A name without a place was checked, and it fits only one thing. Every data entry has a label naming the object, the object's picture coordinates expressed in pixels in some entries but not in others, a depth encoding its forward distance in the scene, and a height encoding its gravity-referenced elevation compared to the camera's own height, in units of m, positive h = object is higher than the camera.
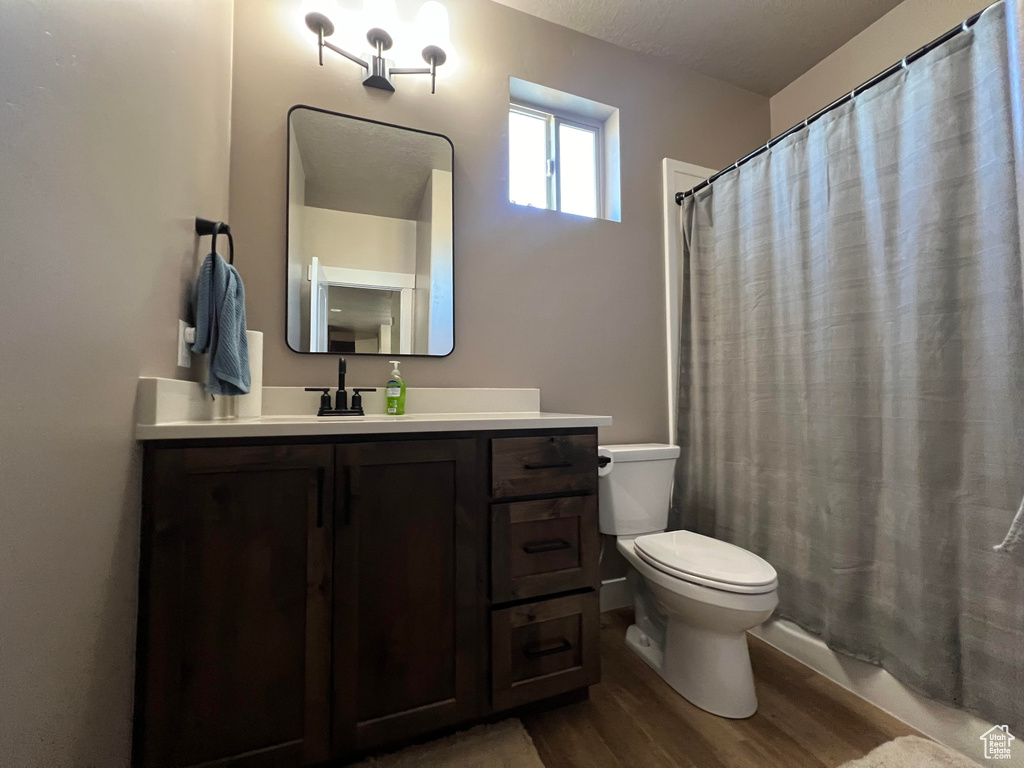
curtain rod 1.12 +0.99
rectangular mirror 1.52 +0.62
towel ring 1.12 +0.47
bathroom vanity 0.89 -0.44
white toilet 1.21 -0.57
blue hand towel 1.07 +0.19
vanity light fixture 1.54 +1.34
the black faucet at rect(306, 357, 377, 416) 1.40 +0.00
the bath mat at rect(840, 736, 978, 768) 1.07 -0.92
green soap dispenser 1.49 +0.03
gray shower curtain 1.04 +0.07
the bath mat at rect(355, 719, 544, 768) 1.08 -0.93
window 1.97 +1.16
